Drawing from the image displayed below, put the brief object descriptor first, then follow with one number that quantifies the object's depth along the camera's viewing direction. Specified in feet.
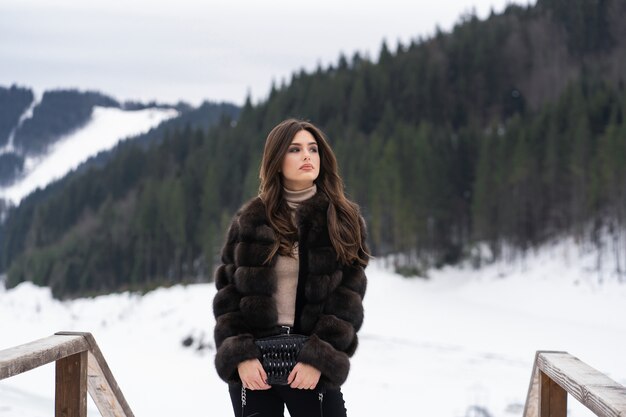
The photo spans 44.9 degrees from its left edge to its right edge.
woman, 9.00
